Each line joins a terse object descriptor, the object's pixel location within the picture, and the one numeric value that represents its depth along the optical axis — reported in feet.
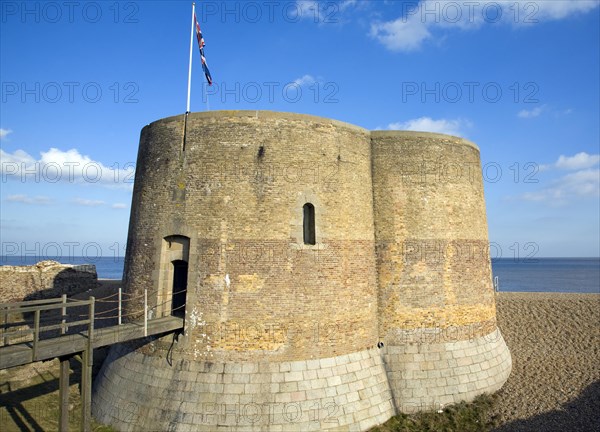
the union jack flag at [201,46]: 47.85
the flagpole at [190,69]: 44.14
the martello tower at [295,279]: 38.37
